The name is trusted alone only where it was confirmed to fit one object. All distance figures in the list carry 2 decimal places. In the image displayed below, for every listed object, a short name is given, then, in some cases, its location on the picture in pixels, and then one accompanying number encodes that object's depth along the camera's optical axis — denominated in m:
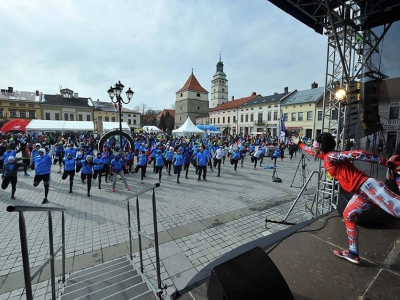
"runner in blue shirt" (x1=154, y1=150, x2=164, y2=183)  10.47
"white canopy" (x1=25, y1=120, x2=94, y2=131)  23.09
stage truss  5.45
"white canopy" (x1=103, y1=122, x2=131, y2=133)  26.80
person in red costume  2.69
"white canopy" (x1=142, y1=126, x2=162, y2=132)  41.58
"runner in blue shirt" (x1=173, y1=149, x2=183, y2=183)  10.32
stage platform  2.58
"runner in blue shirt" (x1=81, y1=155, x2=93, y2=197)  8.20
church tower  77.69
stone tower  69.75
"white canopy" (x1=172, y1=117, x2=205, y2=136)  25.63
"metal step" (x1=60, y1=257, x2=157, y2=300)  3.01
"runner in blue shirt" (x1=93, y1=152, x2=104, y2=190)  9.29
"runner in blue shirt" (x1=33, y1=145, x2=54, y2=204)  7.34
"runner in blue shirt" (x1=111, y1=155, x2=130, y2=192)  8.85
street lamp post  12.15
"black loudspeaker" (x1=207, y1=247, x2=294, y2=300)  1.77
